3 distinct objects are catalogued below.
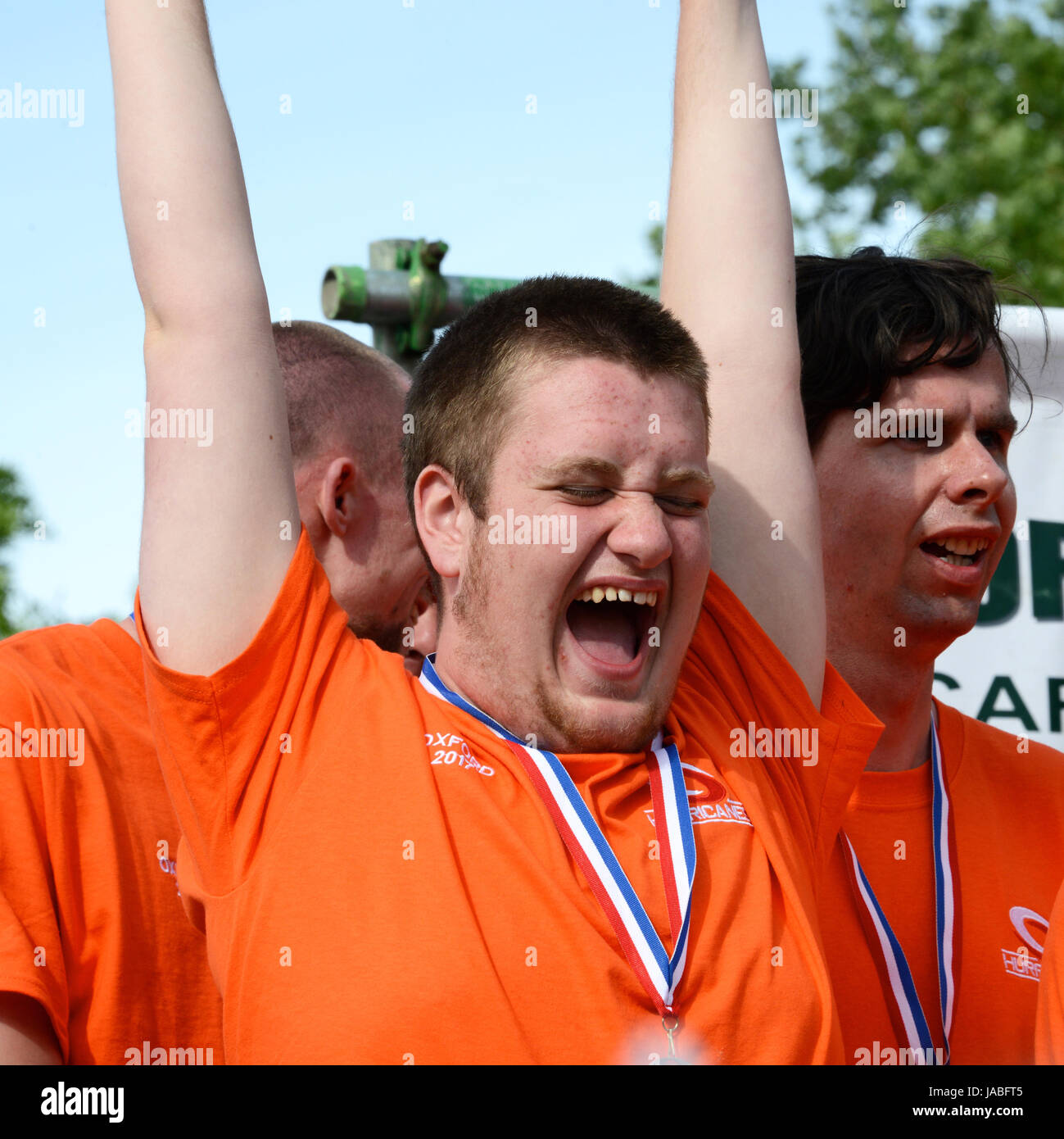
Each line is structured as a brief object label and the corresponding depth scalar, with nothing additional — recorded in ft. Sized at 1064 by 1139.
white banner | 12.73
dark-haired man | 7.59
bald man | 5.99
